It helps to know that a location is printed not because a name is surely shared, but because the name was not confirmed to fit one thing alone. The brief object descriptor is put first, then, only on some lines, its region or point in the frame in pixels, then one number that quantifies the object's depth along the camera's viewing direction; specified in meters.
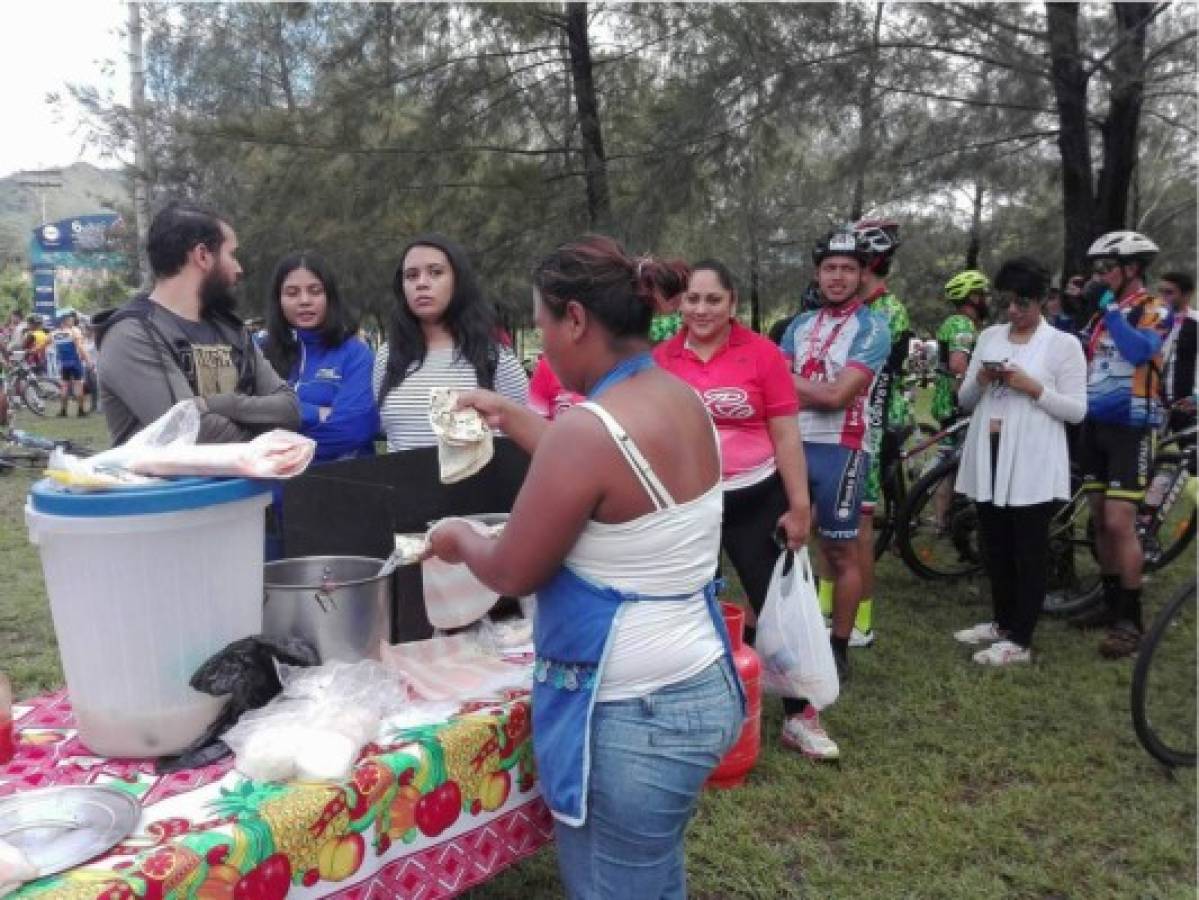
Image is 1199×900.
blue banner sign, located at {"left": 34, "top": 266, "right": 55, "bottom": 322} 27.50
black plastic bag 1.52
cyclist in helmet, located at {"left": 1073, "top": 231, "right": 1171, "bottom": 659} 4.12
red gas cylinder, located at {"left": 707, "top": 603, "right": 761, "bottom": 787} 2.73
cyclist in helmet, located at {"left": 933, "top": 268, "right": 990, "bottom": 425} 5.75
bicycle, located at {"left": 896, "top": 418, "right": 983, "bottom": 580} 5.12
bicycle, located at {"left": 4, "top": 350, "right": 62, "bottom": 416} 13.81
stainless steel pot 1.75
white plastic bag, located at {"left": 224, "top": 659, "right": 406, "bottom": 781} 1.48
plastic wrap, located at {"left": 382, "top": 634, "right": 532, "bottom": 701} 1.83
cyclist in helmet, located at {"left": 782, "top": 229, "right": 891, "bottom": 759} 3.50
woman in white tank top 1.48
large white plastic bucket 1.41
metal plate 1.28
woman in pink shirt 3.07
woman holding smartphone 3.82
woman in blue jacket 3.14
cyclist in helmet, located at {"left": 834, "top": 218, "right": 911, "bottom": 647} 3.71
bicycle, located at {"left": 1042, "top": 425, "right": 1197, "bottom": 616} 4.52
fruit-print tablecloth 1.31
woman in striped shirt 2.86
